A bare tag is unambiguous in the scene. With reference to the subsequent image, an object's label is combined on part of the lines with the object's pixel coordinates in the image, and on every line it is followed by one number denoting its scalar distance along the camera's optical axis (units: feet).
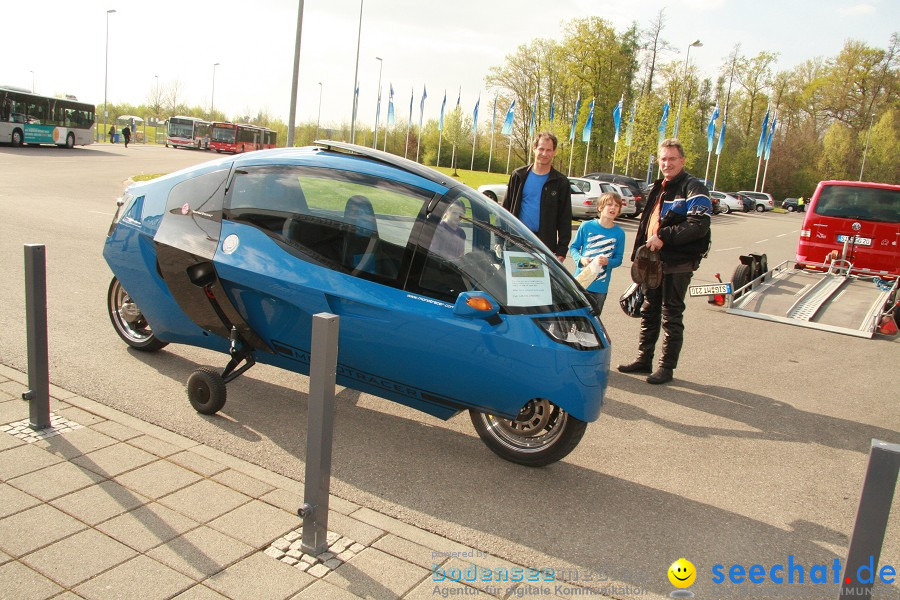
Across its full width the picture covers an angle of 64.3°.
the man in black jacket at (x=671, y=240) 18.65
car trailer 29.40
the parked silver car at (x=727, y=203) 149.45
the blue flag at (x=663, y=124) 151.00
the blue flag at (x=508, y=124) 172.24
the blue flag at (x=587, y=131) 155.33
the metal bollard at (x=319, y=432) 9.37
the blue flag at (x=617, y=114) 148.70
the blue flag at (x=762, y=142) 180.90
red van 36.81
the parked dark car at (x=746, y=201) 171.14
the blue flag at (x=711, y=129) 163.94
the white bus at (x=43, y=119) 107.17
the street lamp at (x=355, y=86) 128.67
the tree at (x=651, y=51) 202.90
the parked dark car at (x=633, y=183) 106.73
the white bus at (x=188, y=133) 177.06
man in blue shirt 19.40
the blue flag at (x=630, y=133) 163.57
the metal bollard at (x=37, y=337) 12.64
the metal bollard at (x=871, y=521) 7.22
